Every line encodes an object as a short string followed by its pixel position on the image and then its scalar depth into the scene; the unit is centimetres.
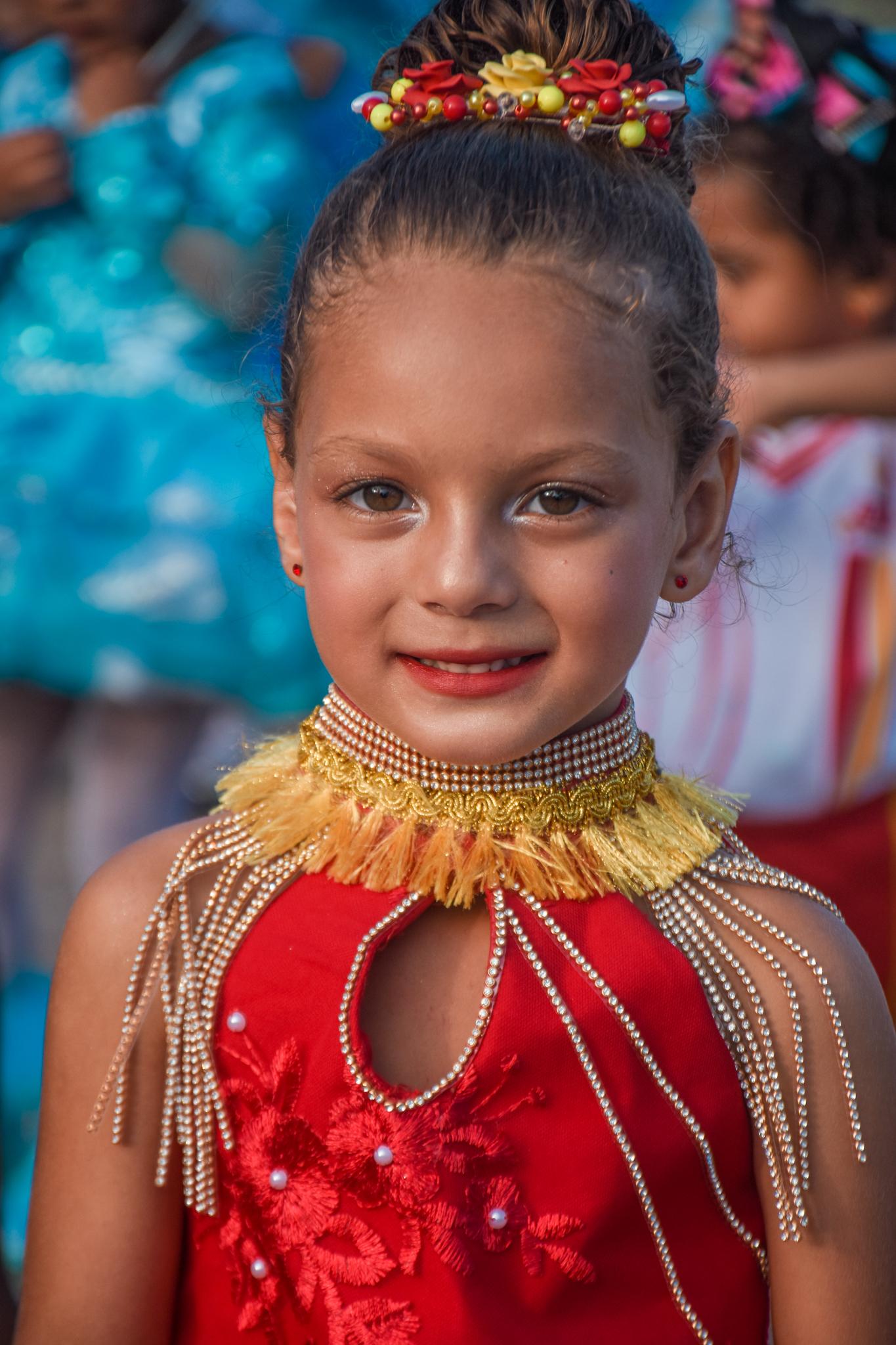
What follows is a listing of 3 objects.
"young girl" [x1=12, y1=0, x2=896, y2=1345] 113
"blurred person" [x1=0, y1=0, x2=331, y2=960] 263
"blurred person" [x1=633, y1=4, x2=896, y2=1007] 259
